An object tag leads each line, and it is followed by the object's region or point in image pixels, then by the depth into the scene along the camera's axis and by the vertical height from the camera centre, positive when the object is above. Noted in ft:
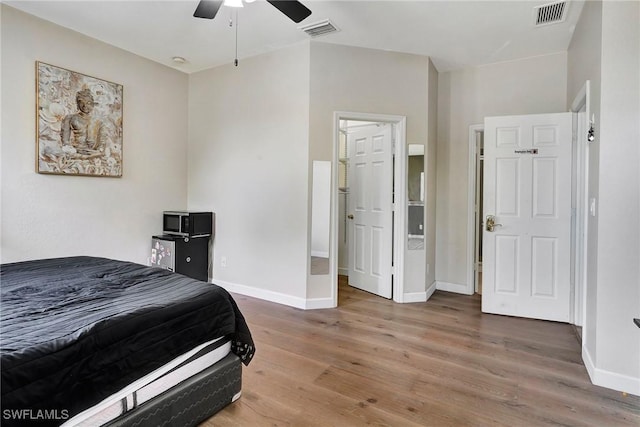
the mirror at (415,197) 12.61 +0.45
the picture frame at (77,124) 10.26 +2.77
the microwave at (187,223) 13.08 -0.65
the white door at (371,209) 12.87 -0.02
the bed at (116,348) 3.64 -1.86
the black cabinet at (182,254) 12.69 -1.87
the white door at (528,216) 10.66 -0.21
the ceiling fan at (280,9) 7.24 +4.51
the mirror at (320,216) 11.67 -0.28
